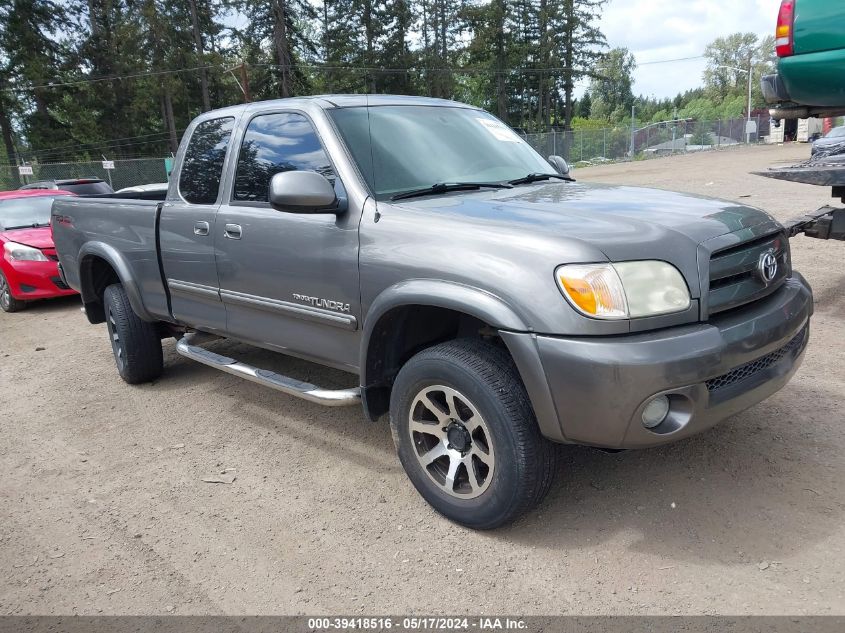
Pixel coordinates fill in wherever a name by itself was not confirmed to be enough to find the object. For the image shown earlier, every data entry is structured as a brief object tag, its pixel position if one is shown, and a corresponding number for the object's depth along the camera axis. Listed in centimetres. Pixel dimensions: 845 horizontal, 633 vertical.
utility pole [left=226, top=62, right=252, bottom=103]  2712
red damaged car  856
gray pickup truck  253
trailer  509
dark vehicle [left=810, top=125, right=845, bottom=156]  836
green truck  492
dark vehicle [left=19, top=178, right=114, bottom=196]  1416
